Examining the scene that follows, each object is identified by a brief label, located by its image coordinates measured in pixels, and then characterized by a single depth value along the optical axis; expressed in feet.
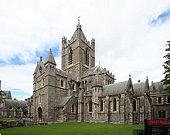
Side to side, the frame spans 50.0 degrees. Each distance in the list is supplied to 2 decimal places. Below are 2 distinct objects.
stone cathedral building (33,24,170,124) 122.52
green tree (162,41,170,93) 84.22
